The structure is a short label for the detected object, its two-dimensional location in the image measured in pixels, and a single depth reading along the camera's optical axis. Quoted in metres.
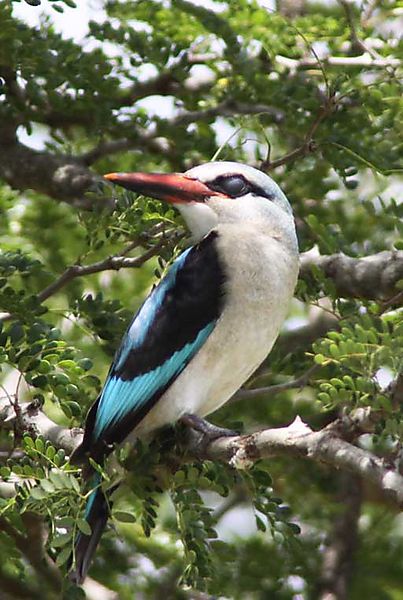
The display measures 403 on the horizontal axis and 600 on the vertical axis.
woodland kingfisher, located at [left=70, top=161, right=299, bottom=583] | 7.17
